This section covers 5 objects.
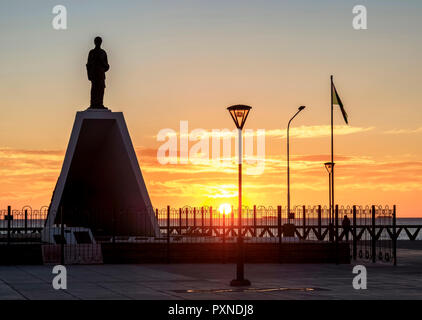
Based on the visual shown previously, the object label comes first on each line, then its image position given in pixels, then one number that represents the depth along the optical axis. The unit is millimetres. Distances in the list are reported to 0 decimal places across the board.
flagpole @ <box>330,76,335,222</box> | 45244
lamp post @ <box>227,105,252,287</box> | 22750
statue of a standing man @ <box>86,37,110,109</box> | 36062
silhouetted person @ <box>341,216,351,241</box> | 35303
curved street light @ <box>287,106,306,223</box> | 52575
